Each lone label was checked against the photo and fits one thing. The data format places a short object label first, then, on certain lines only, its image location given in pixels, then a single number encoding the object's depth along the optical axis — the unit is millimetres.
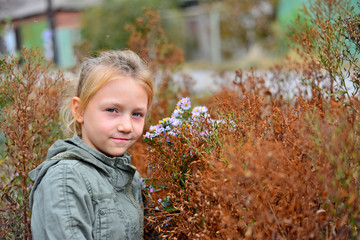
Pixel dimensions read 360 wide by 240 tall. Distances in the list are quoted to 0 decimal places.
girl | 1779
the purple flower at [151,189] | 2232
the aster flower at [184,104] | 2363
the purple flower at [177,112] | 2331
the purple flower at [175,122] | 2232
